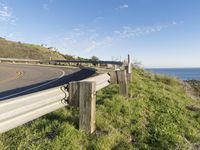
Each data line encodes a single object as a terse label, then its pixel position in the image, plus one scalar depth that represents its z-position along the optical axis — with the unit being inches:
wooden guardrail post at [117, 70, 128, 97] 178.0
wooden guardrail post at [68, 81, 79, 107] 113.7
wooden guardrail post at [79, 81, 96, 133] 109.2
